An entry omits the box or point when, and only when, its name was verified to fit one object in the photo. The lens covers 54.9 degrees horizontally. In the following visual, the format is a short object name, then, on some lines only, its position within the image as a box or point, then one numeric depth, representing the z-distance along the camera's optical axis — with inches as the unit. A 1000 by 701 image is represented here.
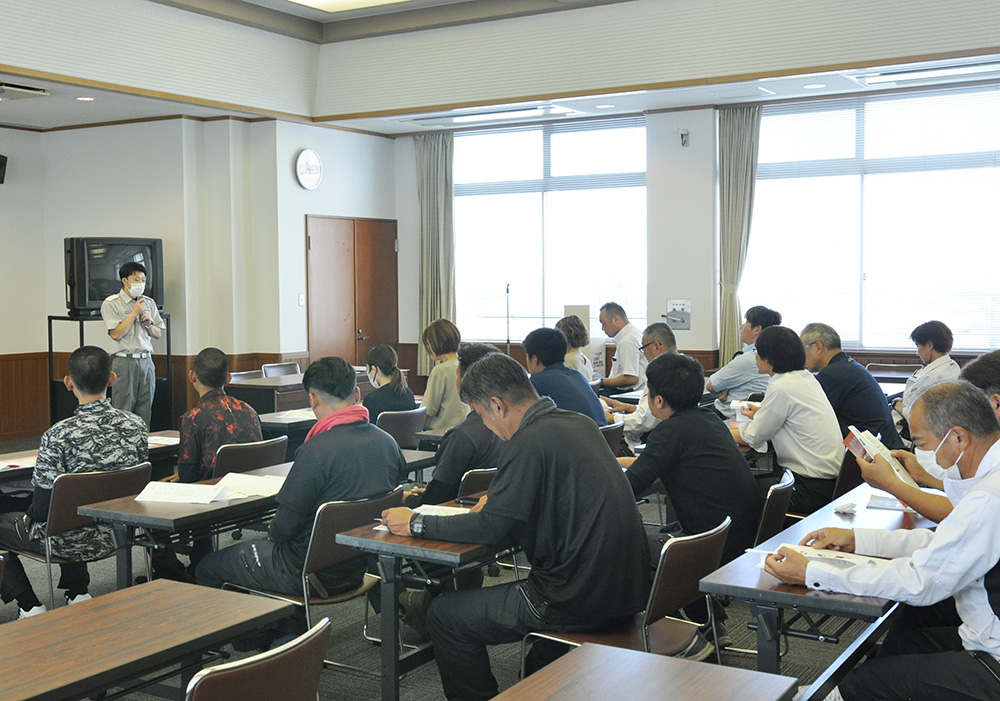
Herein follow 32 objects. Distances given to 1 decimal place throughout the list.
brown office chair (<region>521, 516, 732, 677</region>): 109.9
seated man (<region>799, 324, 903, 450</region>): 201.6
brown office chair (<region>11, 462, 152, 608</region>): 154.3
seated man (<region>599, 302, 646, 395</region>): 300.5
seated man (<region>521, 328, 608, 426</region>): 194.4
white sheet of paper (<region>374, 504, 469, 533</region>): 126.8
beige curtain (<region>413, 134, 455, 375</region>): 417.1
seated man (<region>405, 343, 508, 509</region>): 159.2
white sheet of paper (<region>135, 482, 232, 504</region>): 144.4
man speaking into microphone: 313.1
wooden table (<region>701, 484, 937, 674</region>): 94.0
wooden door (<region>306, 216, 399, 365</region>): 390.6
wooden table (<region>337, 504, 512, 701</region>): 117.3
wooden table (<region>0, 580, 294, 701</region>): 76.2
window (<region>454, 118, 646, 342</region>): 386.3
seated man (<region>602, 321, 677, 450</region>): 212.2
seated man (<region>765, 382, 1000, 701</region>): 90.8
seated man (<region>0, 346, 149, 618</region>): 163.0
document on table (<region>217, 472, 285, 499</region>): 150.5
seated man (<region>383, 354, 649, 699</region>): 112.7
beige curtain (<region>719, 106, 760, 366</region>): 353.4
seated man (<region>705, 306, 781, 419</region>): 246.8
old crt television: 335.0
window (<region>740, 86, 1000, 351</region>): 327.0
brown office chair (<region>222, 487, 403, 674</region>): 131.1
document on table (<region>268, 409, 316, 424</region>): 234.9
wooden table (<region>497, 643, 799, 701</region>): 72.3
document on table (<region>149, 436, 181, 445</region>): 199.9
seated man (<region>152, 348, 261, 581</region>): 177.9
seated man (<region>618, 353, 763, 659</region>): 141.6
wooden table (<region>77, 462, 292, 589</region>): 134.7
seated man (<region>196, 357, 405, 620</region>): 135.3
